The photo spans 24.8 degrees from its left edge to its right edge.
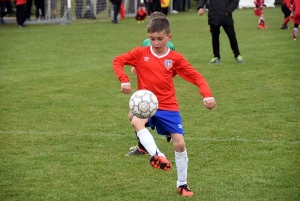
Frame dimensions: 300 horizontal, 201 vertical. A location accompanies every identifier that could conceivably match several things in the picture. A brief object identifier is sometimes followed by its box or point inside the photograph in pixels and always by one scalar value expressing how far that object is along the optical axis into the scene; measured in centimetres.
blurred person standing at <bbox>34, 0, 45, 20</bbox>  3241
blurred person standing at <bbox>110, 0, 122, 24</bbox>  3152
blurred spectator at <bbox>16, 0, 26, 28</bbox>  2905
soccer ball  646
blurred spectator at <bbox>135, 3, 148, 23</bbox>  3245
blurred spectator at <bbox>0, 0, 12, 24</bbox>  3162
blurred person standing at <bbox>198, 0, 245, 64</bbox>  1630
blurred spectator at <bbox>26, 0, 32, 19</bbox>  3259
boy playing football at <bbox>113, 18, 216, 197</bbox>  657
